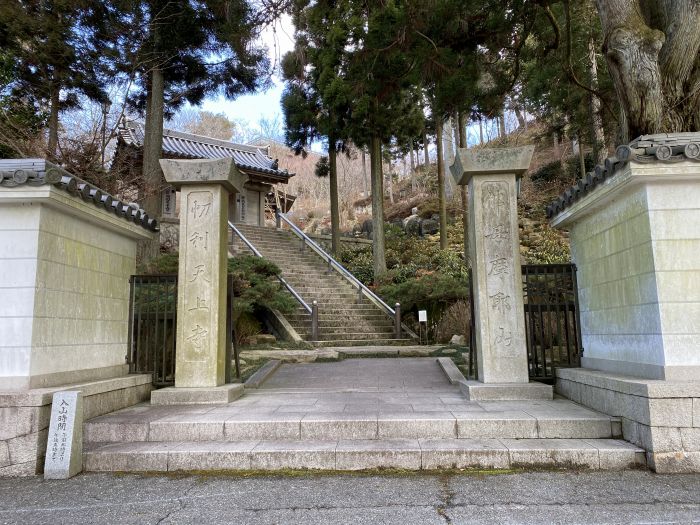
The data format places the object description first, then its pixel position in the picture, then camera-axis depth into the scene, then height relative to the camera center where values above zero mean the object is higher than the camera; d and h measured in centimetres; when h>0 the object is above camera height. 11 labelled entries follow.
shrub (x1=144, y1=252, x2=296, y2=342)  1057 +79
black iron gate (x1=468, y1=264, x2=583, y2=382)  591 +11
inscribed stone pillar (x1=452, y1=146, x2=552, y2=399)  552 +54
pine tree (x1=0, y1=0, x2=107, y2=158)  1098 +678
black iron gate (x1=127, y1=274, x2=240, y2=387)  607 -3
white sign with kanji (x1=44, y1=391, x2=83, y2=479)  391 -97
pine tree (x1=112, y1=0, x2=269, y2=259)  1181 +729
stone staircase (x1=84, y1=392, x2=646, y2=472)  393 -112
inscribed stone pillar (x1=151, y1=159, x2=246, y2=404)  566 +54
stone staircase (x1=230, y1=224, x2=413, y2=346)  1268 +77
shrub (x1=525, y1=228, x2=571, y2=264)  1817 +274
